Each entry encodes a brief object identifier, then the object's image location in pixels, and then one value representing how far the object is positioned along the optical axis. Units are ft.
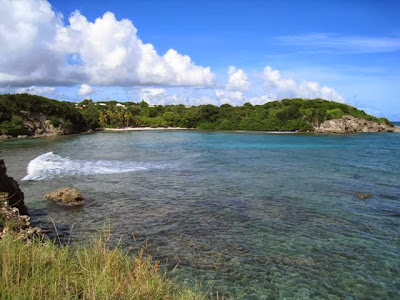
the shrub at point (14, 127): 279.28
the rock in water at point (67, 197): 59.62
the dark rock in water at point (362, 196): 66.90
